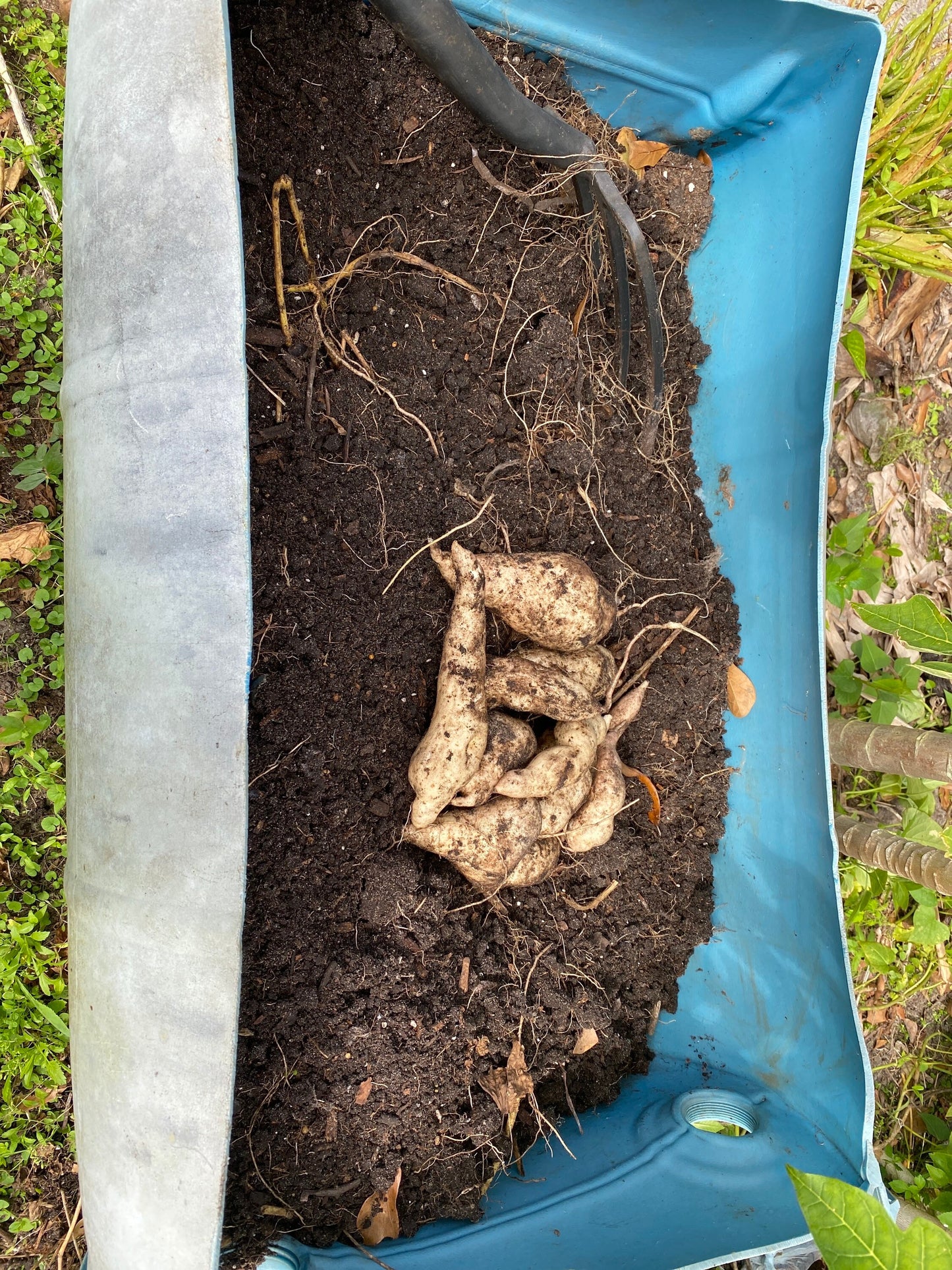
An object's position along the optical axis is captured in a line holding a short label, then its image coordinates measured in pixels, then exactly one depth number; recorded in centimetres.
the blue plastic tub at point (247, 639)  79
